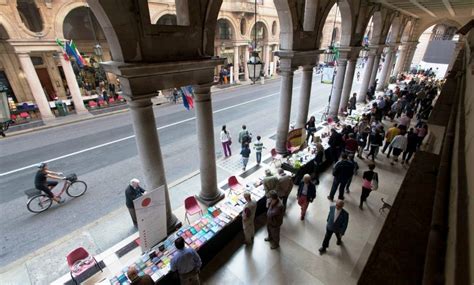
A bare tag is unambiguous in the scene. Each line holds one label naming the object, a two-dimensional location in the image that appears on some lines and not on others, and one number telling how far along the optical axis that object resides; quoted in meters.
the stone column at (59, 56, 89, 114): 16.11
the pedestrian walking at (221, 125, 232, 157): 9.90
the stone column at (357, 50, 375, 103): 15.33
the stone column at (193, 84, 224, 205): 5.72
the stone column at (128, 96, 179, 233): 4.67
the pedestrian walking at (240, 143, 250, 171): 8.90
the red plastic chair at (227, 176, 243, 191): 7.34
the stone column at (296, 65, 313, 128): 9.44
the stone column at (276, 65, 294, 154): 8.50
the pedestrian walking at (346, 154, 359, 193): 7.55
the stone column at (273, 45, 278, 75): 33.44
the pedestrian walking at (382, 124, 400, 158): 9.28
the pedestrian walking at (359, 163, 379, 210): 6.30
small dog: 6.30
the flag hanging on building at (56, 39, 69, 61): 14.93
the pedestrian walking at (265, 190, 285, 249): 5.12
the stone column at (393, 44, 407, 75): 25.24
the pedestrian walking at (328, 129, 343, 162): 8.62
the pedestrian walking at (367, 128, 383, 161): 8.81
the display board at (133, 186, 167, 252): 4.90
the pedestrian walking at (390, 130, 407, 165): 8.64
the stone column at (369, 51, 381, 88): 15.79
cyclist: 7.43
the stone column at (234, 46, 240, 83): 26.60
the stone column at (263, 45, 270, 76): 30.46
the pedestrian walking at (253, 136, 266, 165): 9.06
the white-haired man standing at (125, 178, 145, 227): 5.90
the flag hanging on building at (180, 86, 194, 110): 9.73
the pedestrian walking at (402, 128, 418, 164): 8.49
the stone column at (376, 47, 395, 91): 19.16
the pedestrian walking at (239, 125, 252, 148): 8.86
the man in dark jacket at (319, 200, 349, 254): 4.96
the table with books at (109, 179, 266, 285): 4.57
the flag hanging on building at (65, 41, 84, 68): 13.85
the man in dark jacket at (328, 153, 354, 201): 6.49
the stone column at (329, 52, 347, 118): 12.23
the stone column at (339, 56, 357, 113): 12.84
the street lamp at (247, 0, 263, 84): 7.56
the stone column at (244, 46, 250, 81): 29.66
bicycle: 7.51
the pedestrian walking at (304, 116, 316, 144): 10.61
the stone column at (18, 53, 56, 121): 14.54
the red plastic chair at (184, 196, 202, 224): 6.36
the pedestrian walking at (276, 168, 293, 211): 6.02
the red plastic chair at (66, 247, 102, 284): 4.77
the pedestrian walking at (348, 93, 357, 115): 14.34
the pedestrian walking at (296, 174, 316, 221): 5.95
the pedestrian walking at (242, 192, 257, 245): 5.31
